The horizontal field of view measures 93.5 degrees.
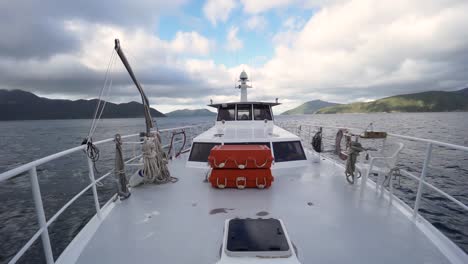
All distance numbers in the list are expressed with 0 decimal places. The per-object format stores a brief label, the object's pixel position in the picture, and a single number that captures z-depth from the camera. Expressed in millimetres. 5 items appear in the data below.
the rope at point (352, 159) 4598
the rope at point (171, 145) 6760
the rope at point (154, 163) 4699
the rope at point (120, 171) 3811
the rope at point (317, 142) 7191
